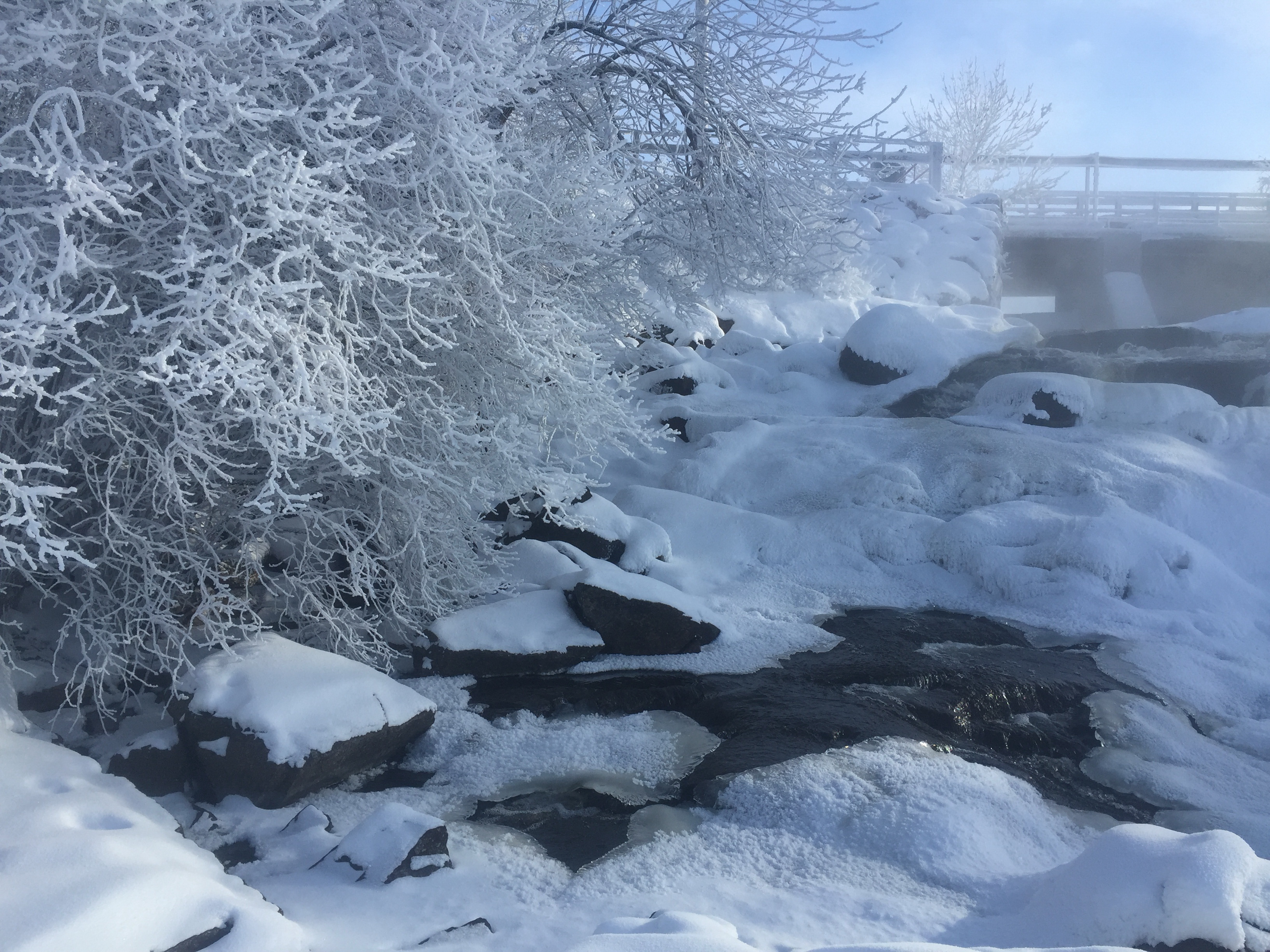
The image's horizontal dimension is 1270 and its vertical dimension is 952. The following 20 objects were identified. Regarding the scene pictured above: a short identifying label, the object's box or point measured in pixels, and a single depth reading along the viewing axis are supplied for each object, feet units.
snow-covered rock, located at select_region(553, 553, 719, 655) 17.65
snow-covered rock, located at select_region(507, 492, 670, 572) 21.24
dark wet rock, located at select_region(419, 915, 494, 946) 8.64
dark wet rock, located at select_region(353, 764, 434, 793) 12.73
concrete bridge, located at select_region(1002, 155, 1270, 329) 63.87
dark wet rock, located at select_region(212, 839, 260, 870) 10.59
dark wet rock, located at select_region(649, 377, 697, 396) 33.42
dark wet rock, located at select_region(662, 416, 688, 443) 30.19
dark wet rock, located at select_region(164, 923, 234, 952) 7.63
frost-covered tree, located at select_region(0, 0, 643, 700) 10.89
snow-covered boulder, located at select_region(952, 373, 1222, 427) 28.25
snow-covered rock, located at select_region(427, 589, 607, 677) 16.44
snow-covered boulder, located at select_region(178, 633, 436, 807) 12.02
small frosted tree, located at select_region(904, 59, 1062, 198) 90.12
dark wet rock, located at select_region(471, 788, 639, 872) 10.90
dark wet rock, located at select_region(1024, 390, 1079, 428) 28.53
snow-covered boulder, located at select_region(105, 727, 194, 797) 12.30
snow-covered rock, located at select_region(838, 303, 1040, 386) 34.78
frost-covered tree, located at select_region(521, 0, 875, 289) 21.33
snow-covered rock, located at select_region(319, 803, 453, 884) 9.77
